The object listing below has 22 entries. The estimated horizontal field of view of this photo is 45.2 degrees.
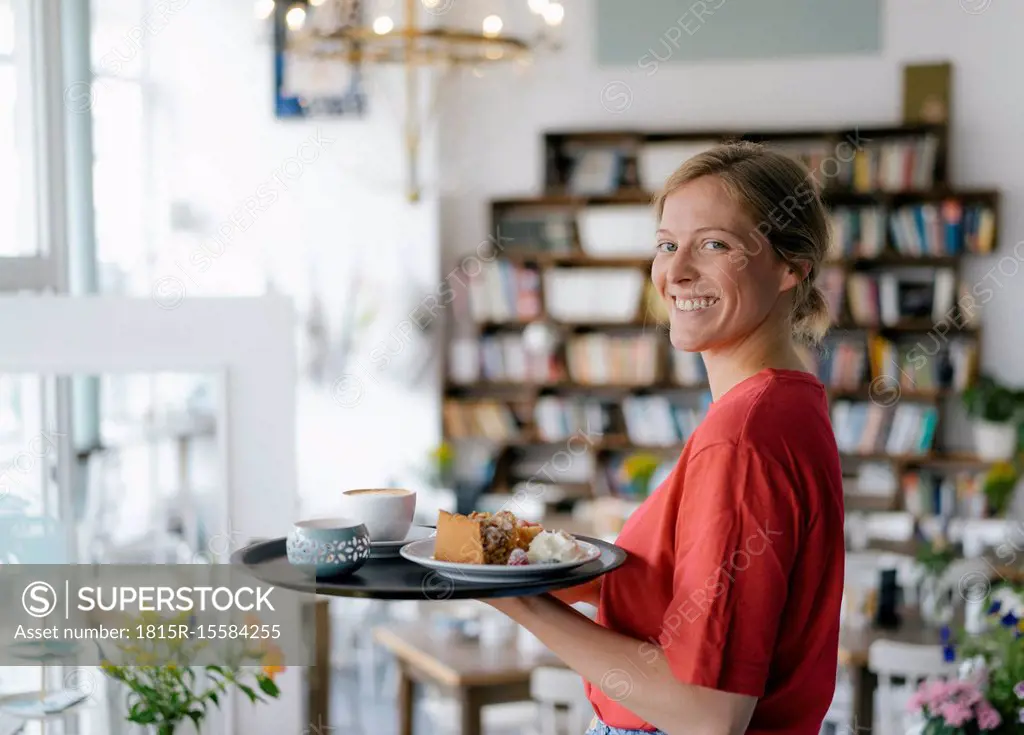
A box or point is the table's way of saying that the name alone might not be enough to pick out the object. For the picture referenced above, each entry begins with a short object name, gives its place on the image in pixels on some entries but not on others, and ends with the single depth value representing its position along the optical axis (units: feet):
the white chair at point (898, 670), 11.46
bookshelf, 18.79
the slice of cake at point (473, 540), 5.03
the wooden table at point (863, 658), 11.99
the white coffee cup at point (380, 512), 5.55
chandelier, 14.08
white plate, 4.89
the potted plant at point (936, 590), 13.05
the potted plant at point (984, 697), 8.04
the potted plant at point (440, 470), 19.52
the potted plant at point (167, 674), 6.48
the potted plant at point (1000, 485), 17.56
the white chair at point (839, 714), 12.73
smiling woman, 4.43
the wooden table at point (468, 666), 11.67
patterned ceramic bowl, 4.91
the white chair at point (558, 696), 10.94
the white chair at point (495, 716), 13.14
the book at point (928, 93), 19.04
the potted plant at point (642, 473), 17.19
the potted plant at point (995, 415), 17.98
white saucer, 5.44
